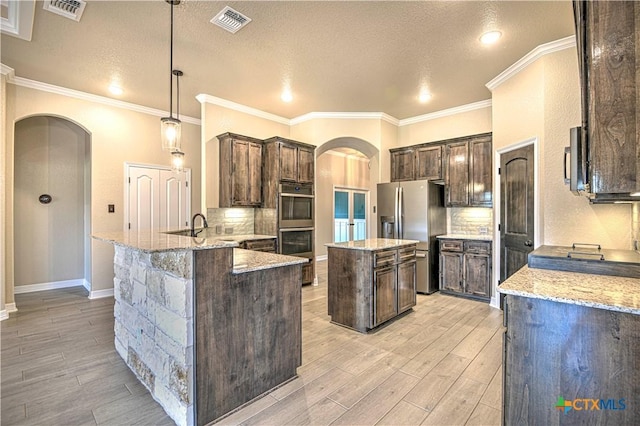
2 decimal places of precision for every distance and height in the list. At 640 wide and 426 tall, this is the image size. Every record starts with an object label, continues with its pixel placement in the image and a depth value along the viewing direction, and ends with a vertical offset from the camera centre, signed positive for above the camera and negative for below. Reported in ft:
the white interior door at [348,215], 27.89 -0.14
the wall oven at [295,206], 16.39 +0.45
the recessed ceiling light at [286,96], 14.83 +6.05
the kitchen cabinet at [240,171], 15.80 +2.34
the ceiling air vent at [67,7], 8.52 +6.03
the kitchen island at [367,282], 10.70 -2.58
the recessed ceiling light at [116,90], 14.29 +6.10
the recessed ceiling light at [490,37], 10.02 +5.99
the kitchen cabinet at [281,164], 16.39 +2.77
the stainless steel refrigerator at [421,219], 15.87 -0.32
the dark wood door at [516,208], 11.73 +0.17
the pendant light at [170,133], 8.91 +2.44
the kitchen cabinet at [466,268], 14.56 -2.76
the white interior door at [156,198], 16.78 +0.98
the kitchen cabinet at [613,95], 3.93 +1.58
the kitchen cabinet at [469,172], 15.47 +2.20
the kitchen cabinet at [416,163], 17.20 +3.02
